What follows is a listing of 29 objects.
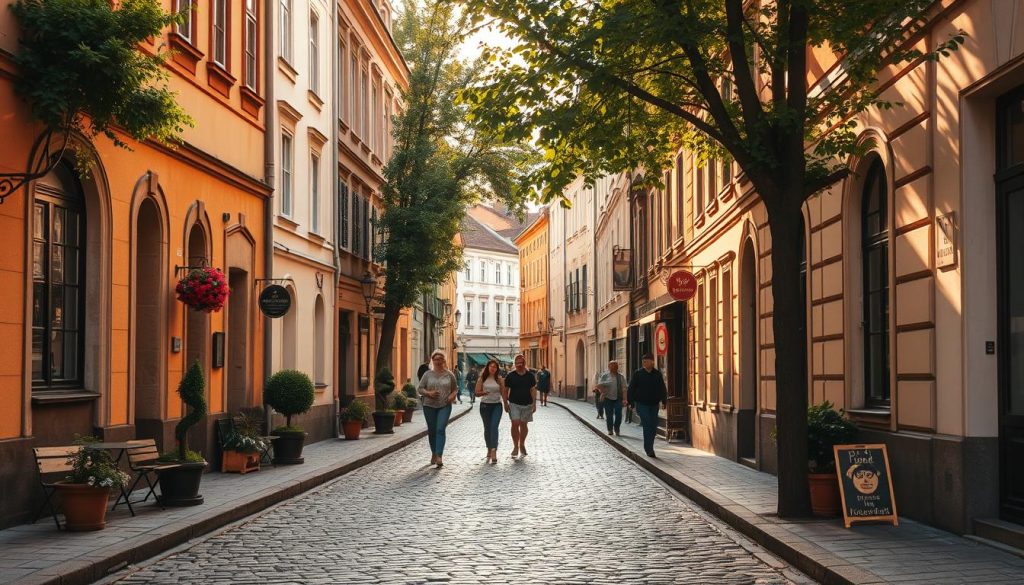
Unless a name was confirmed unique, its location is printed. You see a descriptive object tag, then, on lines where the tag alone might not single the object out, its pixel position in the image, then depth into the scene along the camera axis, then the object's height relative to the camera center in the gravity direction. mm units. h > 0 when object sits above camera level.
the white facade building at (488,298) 92375 +4664
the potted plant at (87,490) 10023 -1172
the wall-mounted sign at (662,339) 23969 +321
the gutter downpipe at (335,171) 26328 +4231
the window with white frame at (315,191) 24812 +3599
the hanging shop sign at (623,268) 34344 +2595
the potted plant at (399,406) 30609 -1388
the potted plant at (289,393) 18734 -616
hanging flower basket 14945 +870
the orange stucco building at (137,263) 10844 +1102
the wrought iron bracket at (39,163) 10289 +1870
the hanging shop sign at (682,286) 21188 +1260
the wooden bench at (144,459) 11680 -1104
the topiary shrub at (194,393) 12831 -426
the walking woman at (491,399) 19703 -776
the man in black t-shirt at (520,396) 20641 -752
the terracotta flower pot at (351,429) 24344 -1571
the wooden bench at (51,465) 10484 -1010
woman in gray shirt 18562 -731
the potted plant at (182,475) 11891 -1248
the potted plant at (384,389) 27830 -841
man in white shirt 26266 -959
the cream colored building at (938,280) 9516 +713
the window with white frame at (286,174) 22094 +3555
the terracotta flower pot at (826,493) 10945 -1338
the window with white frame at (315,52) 24922 +6701
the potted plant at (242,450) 16188 -1340
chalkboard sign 10266 -1175
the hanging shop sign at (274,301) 18156 +864
